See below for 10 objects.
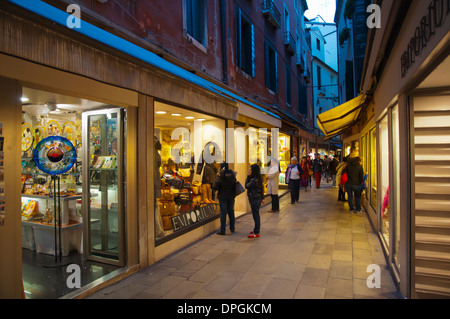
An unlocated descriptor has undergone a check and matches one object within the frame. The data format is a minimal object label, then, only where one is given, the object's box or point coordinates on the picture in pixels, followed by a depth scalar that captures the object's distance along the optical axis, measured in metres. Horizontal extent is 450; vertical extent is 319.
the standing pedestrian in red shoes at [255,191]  6.81
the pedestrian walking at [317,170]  16.80
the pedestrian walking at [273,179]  9.54
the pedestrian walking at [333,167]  16.20
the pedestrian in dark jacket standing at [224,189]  6.84
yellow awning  9.08
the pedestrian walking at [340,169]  10.24
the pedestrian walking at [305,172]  15.27
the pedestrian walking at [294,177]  11.01
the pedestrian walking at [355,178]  8.95
